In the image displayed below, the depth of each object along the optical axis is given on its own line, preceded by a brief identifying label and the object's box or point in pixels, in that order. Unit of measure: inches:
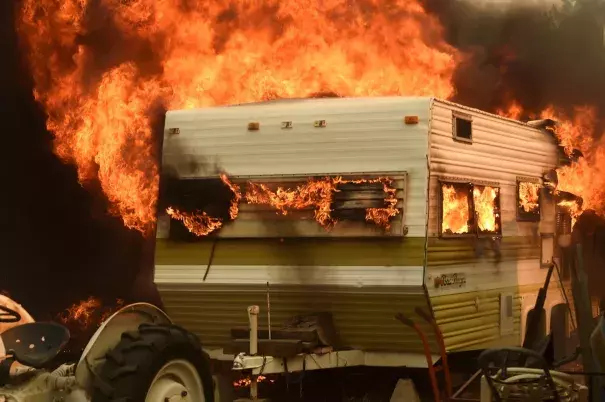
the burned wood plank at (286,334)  351.3
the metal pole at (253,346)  327.9
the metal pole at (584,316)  323.9
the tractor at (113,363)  226.8
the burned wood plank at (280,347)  336.5
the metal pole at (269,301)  369.7
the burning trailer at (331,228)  352.5
